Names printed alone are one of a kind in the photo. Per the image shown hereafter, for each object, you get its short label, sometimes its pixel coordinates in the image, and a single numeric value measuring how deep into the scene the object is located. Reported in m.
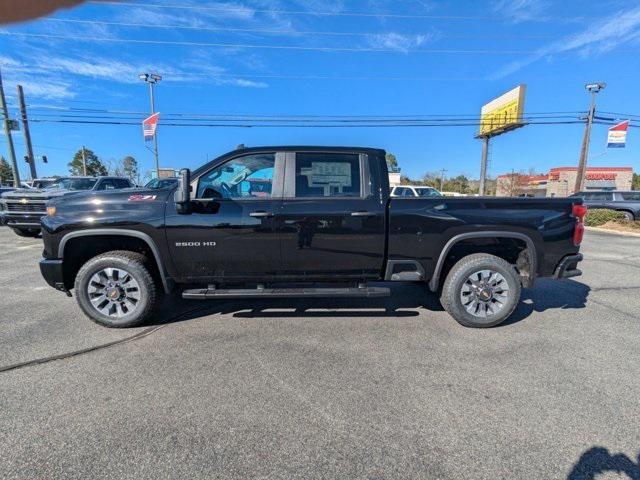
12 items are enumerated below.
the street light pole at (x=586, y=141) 25.19
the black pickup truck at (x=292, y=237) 3.71
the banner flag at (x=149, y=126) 22.75
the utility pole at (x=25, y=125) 24.22
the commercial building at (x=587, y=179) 60.69
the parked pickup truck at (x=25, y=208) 9.50
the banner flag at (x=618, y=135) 24.12
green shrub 15.01
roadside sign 25.84
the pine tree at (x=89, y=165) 73.78
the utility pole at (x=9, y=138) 20.25
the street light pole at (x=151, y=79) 29.86
